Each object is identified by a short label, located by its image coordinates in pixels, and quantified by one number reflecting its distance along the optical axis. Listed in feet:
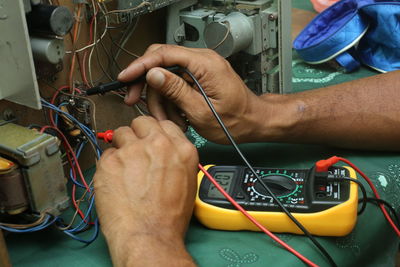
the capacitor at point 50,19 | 2.73
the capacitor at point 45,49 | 2.79
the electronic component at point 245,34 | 3.33
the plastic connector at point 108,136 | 2.86
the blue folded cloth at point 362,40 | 3.95
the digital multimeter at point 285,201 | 2.68
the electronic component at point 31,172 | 2.64
